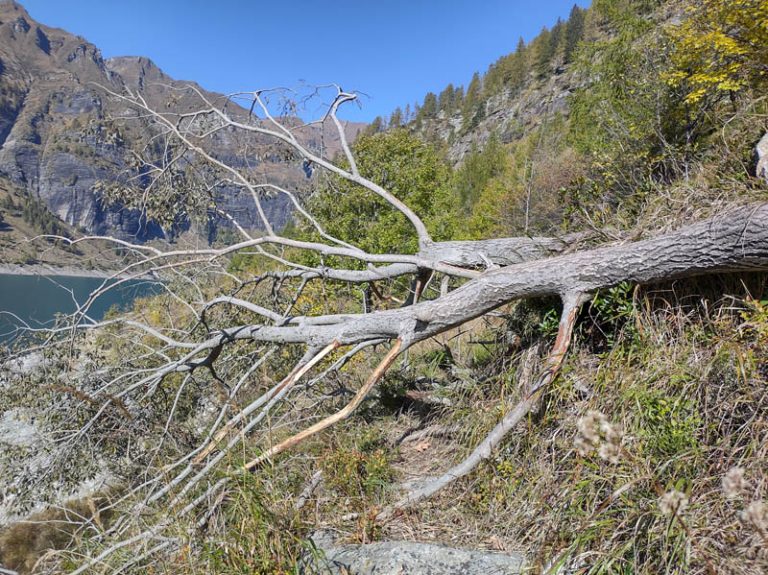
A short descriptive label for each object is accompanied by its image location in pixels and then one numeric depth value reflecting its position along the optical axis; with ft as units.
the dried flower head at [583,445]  5.69
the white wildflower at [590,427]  5.58
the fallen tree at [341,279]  8.88
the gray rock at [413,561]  7.22
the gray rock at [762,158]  10.50
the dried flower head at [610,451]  5.53
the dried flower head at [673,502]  4.83
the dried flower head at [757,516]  4.36
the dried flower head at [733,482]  4.81
